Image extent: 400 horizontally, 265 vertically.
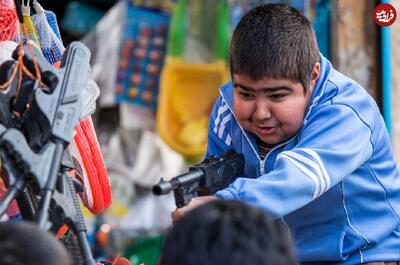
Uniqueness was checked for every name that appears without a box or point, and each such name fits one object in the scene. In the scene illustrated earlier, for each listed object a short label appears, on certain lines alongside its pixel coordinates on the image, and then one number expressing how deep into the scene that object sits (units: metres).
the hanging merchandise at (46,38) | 4.05
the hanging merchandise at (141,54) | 8.06
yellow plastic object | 7.82
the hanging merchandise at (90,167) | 3.88
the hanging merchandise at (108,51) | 8.16
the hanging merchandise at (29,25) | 3.65
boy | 3.72
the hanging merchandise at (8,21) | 3.82
